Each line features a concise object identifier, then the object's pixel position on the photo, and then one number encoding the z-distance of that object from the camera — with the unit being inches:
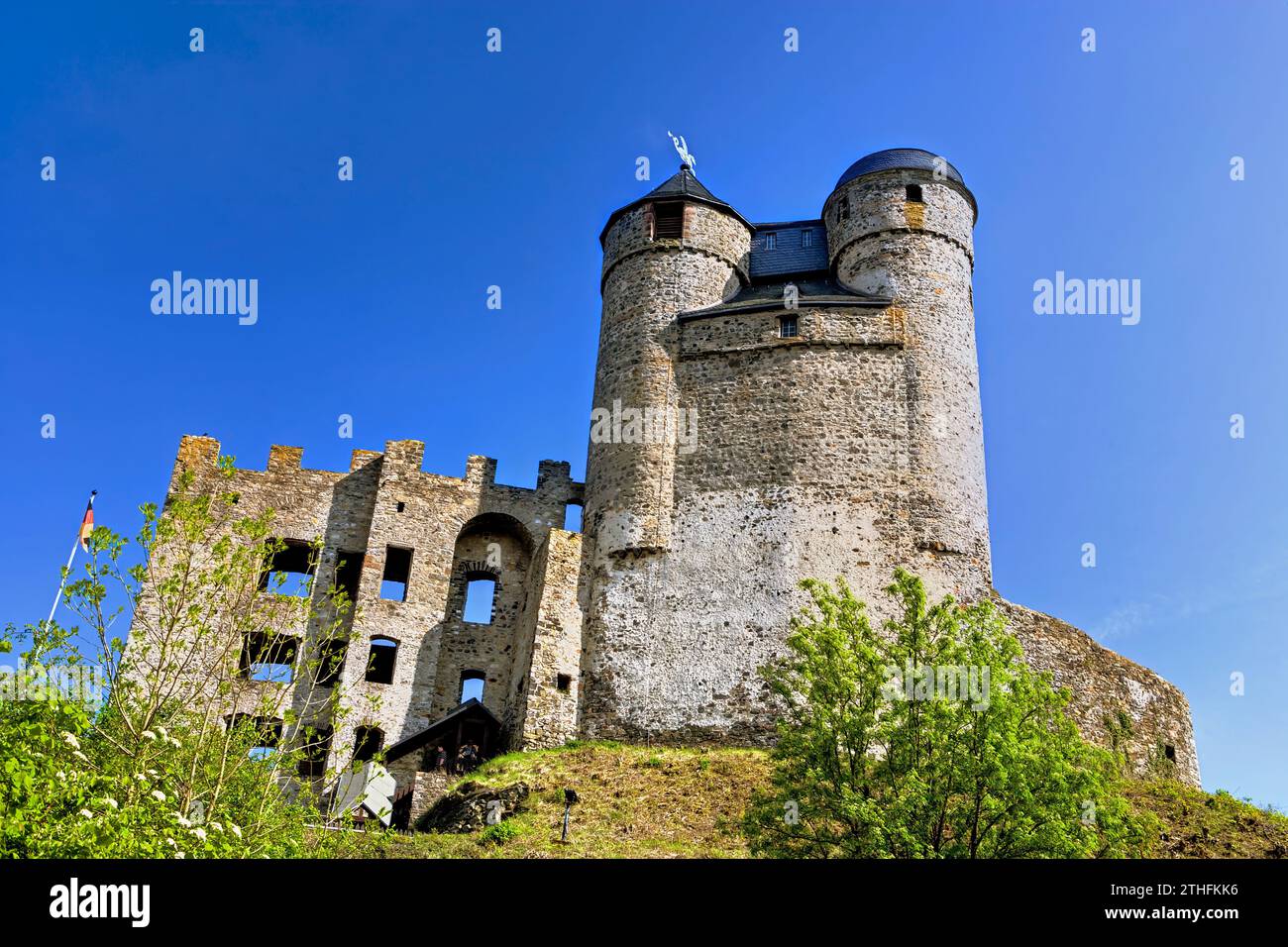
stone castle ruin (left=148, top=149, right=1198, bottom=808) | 1039.6
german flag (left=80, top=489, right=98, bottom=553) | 1076.2
